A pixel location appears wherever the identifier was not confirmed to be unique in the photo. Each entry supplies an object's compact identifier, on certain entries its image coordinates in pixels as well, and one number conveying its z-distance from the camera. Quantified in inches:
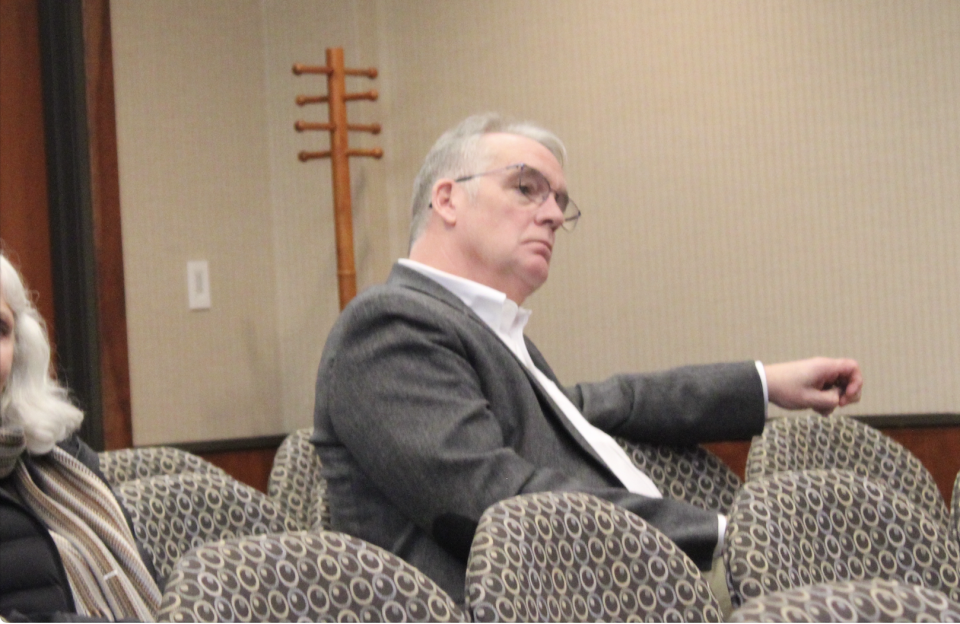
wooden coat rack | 300.2
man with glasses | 207.8
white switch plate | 298.0
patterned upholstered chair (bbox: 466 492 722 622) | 157.5
